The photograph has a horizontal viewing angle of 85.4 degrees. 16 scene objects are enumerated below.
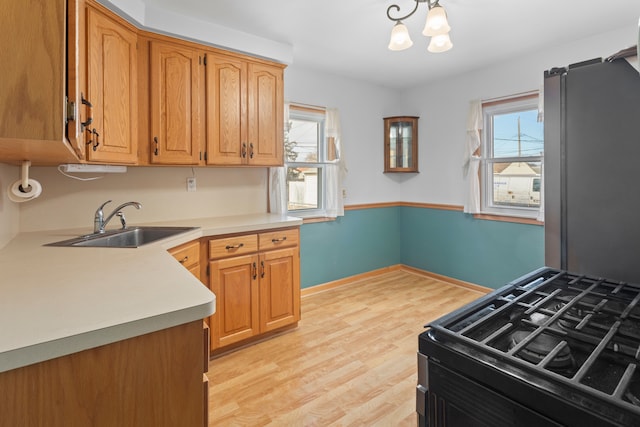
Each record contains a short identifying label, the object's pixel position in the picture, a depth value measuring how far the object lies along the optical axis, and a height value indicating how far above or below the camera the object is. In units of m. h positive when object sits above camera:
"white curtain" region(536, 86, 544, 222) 3.15 +0.86
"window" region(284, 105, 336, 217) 3.71 +0.58
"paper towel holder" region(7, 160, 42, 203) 1.76 +0.12
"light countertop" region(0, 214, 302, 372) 0.74 -0.24
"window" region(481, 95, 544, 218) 3.41 +0.56
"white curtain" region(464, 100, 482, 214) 3.73 +0.62
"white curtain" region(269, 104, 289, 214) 3.33 +0.22
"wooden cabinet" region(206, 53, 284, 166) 2.67 +0.81
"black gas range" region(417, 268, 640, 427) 0.56 -0.29
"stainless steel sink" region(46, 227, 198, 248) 1.94 -0.16
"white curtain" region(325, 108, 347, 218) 3.85 +0.48
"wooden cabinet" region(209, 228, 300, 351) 2.40 -0.54
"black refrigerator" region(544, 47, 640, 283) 1.22 +0.17
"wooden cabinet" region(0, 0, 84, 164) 0.79 +0.33
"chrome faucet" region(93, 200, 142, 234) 2.17 -0.06
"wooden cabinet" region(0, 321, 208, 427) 0.73 -0.41
